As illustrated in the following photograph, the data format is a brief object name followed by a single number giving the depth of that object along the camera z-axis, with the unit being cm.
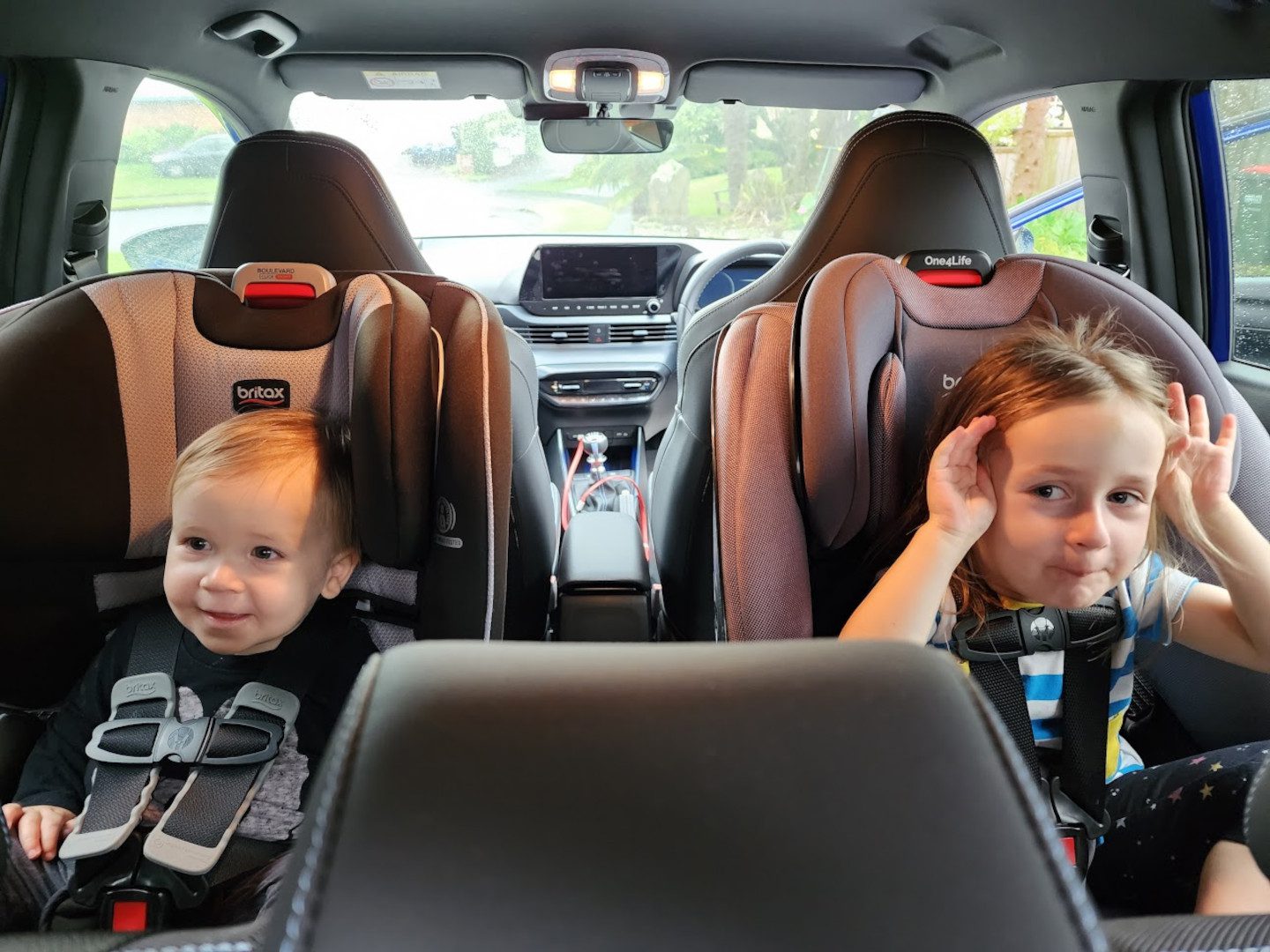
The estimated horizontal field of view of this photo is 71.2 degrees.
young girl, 117
